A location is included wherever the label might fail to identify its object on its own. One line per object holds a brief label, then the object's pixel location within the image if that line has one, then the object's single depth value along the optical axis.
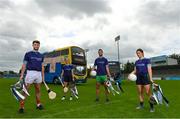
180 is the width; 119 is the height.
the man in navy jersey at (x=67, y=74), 6.70
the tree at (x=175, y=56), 62.52
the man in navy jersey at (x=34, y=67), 4.56
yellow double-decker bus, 14.91
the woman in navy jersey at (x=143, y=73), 4.70
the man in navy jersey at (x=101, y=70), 6.08
